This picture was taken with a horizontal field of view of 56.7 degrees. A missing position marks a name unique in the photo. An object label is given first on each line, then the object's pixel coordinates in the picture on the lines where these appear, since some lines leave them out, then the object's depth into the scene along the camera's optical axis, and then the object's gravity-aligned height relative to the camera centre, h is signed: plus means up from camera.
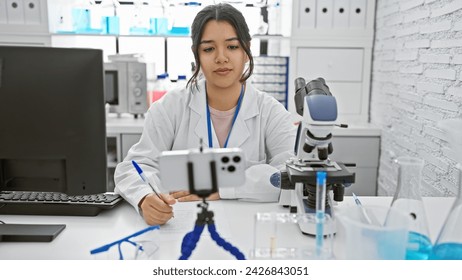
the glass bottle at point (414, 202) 0.80 -0.25
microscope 0.97 -0.21
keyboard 1.18 -0.37
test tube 0.81 -0.26
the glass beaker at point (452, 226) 0.83 -0.30
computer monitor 0.96 -0.10
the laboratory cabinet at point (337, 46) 2.74 +0.18
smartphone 0.73 -0.16
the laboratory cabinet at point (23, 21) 2.73 +0.32
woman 1.33 -0.15
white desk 0.94 -0.39
